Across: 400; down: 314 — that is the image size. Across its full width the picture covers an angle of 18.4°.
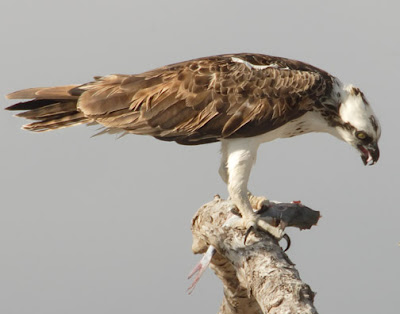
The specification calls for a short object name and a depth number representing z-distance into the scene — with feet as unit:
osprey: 41.57
